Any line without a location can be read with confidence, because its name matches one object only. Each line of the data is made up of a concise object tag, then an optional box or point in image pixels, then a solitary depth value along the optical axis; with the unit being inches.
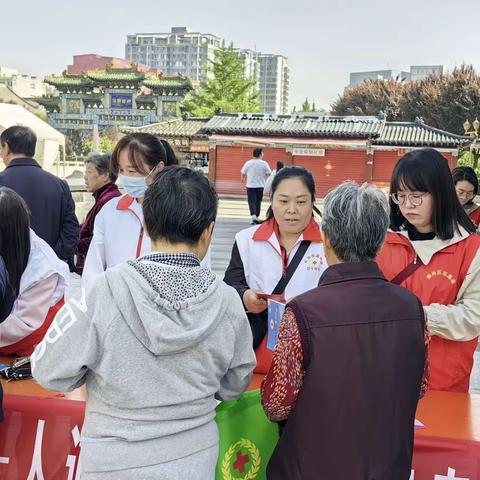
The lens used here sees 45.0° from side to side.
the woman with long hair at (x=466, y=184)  173.3
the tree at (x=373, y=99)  1496.1
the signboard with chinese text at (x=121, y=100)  1785.2
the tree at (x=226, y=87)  1556.3
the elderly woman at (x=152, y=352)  51.0
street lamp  691.3
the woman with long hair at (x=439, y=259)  82.7
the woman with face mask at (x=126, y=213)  104.8
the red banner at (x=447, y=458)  73.4
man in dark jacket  159.8
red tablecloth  79.5
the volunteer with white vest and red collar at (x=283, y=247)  95.0
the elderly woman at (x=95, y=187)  156.9
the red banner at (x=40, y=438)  80.0
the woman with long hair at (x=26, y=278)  83.6
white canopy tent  685.3
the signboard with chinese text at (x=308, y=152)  970.7
